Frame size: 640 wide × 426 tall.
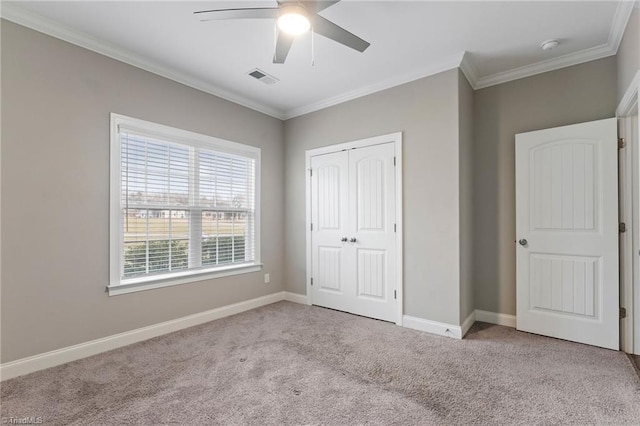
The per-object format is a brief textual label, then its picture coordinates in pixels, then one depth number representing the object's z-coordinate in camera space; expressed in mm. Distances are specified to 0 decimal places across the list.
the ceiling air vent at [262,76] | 3348
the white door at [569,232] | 2787
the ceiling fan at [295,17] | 1883
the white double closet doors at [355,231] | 3576
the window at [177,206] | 2951
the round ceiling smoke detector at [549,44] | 2767
